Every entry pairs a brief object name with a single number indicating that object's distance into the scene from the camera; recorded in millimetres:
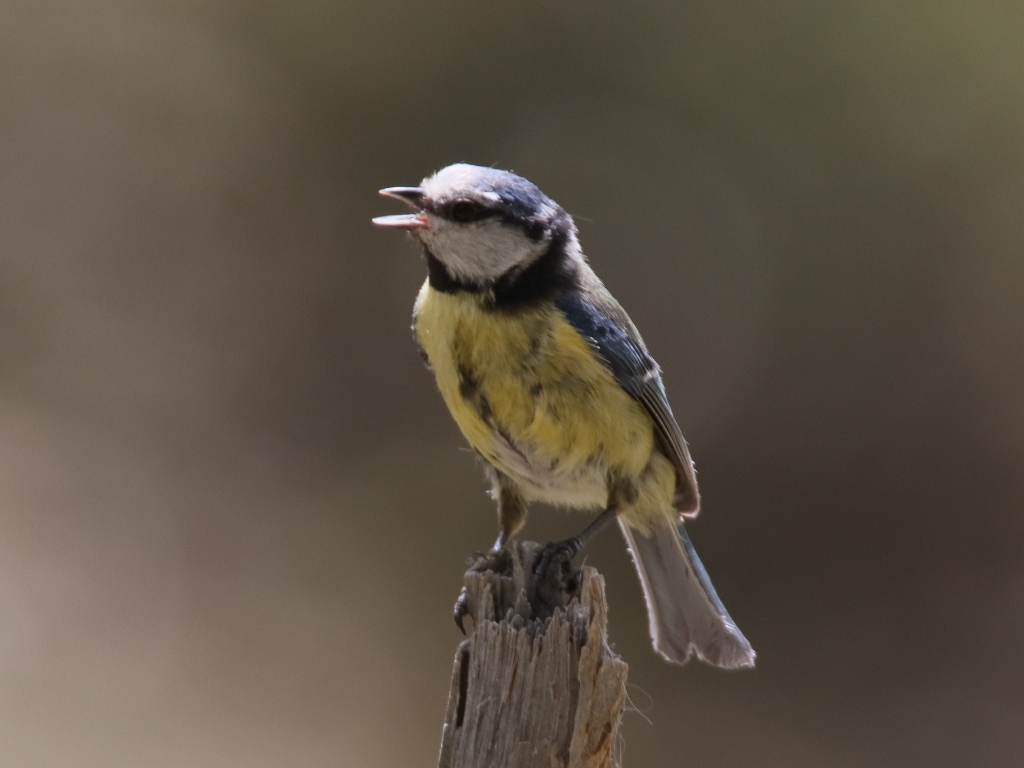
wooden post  3278
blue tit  3325
